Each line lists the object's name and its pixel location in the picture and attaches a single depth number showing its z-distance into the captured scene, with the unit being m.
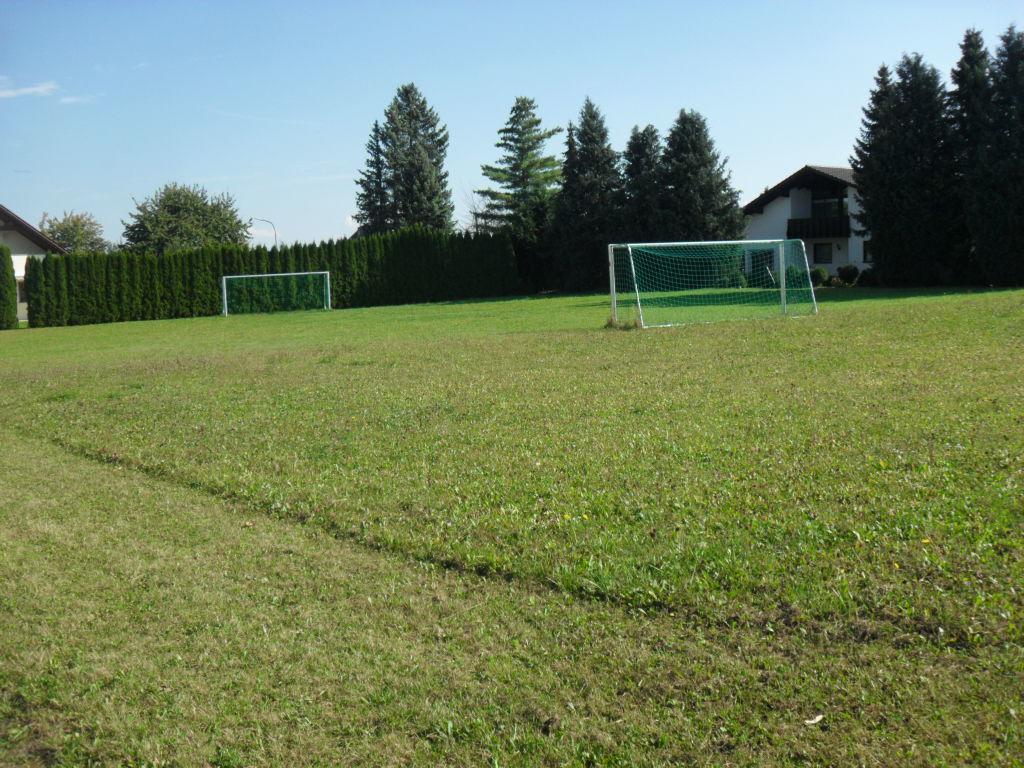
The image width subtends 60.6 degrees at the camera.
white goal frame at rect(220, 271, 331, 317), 37.31
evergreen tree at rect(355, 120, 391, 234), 65.38
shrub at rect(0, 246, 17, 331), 33.41
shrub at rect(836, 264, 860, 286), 38.38
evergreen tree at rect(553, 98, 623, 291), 42.00
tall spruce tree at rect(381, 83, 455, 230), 58.38
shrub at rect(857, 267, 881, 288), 34.24
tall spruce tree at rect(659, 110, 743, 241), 39.38
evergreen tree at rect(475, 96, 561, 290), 61.53
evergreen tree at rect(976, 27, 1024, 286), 29.17
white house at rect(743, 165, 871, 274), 46.94
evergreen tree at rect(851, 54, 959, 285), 31.83
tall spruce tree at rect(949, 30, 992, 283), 29.98
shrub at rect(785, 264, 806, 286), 32.29
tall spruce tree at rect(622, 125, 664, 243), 40.16
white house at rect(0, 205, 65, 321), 40.47
